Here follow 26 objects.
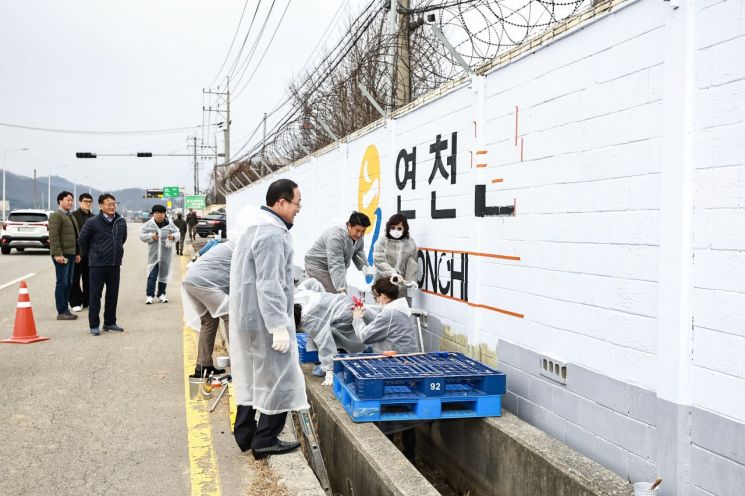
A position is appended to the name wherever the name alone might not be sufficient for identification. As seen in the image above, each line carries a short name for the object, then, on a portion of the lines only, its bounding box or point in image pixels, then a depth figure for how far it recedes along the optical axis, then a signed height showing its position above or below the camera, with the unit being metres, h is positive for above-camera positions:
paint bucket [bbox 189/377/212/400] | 6.27 -1.47
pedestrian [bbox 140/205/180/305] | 12.12 -0.20
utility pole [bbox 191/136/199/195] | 103.25 +9.43
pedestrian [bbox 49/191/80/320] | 10.20 -0.17
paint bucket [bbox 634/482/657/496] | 3.25 -1.24
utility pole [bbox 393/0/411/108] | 8.45 +2.34
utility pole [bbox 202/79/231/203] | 45.94 +8.15
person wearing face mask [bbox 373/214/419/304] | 7.03 -0.17
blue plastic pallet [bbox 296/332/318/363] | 6.79 -1.21
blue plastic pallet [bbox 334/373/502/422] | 4.55 -1.17
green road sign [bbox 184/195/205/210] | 68.94 +3.64
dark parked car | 36.81 +0.55
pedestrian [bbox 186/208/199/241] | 32.66 +0.69
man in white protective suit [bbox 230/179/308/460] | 4.38 -0.56
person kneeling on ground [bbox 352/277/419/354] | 5.89 -0.81
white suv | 24.75 +0.19
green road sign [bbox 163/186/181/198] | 84.94 +5.87
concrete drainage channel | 3.66 -1.41
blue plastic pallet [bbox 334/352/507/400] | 4.57 -0.99
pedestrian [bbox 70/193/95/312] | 11.12 -0.59
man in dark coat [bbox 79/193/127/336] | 9.05 -0.25
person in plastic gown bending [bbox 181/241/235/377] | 6.15 -0.45
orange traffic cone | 8.59 -1.18
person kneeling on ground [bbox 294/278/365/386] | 5.93 -0.80
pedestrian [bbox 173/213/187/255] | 26.70 +0.35
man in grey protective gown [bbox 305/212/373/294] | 7.45 -0.20
